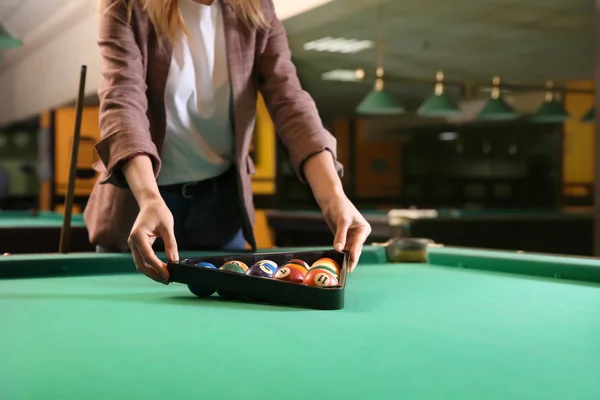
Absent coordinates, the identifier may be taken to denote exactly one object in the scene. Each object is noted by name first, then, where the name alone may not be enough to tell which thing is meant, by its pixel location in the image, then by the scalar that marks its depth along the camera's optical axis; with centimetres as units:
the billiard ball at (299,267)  133
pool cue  192
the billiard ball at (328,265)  132
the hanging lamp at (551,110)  655
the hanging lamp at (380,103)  583
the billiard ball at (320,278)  123
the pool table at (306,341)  71
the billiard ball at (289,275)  129
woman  169
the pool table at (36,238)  332
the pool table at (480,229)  475
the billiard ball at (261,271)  131
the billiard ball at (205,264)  134
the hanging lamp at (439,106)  598
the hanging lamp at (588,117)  671
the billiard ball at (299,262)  142
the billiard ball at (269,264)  137
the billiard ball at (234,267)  136
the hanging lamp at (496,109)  627
